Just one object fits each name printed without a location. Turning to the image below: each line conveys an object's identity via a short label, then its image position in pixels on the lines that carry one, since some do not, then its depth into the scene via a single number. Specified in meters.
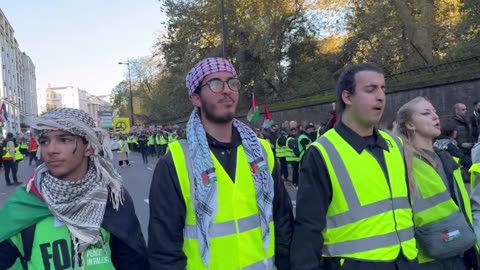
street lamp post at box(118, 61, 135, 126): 68.89
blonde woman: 2.98
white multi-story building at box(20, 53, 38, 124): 118.30
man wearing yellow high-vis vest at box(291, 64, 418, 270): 2.63
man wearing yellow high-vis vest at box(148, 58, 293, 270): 2.50
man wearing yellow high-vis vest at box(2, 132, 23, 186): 17.69
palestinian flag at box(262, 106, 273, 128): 19.46
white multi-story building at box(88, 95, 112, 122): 173.38
